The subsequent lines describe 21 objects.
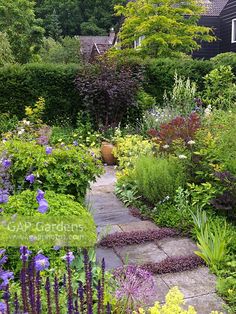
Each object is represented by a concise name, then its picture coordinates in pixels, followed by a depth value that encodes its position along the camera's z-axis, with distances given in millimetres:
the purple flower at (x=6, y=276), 1794
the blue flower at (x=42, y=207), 2484
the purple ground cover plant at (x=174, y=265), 3016
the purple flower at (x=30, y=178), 3039
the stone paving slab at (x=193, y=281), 2736
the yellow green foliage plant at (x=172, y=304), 1639
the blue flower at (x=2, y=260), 1983
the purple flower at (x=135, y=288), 2266
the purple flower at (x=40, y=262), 1940
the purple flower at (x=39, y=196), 2564
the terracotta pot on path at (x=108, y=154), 7271
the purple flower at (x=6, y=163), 3115
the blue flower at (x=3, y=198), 2711
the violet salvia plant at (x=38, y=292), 1400
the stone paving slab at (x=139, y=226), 3867
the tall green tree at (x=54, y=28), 38469
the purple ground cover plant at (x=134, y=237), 3504
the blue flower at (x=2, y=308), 1665
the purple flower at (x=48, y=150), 3264
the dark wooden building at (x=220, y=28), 17969
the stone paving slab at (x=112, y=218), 4160
